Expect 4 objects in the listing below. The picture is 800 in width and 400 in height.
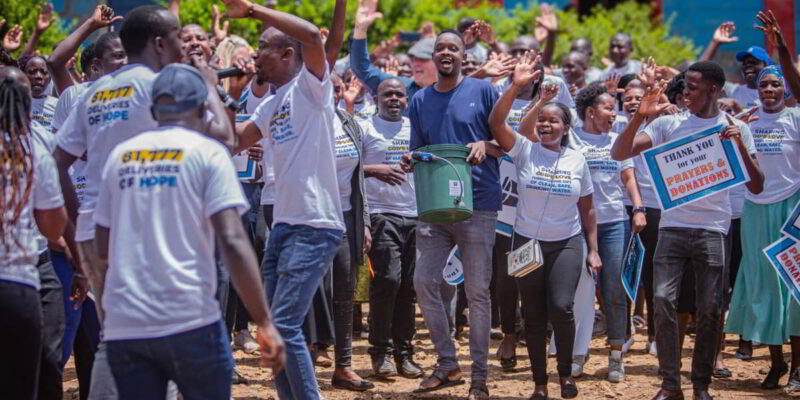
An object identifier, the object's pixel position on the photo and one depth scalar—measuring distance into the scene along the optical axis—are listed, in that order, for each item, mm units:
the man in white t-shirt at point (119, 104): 10867
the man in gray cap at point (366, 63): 18656
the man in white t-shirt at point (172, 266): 8625
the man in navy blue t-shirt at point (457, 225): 15586
